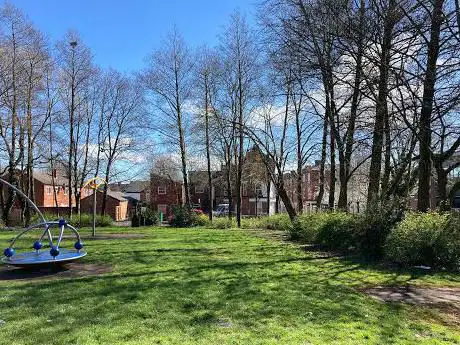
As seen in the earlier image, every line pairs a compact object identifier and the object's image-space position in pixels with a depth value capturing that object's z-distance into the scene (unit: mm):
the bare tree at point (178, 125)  41969
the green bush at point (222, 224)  34244
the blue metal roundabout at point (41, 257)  10062
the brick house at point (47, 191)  64625
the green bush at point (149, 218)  38625
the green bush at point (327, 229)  16391
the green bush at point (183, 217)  35875
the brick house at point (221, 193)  74625
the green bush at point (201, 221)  36031
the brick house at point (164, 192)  77188
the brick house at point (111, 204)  68025
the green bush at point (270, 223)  31462
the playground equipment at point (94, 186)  23512
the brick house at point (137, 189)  86900
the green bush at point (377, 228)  14312
